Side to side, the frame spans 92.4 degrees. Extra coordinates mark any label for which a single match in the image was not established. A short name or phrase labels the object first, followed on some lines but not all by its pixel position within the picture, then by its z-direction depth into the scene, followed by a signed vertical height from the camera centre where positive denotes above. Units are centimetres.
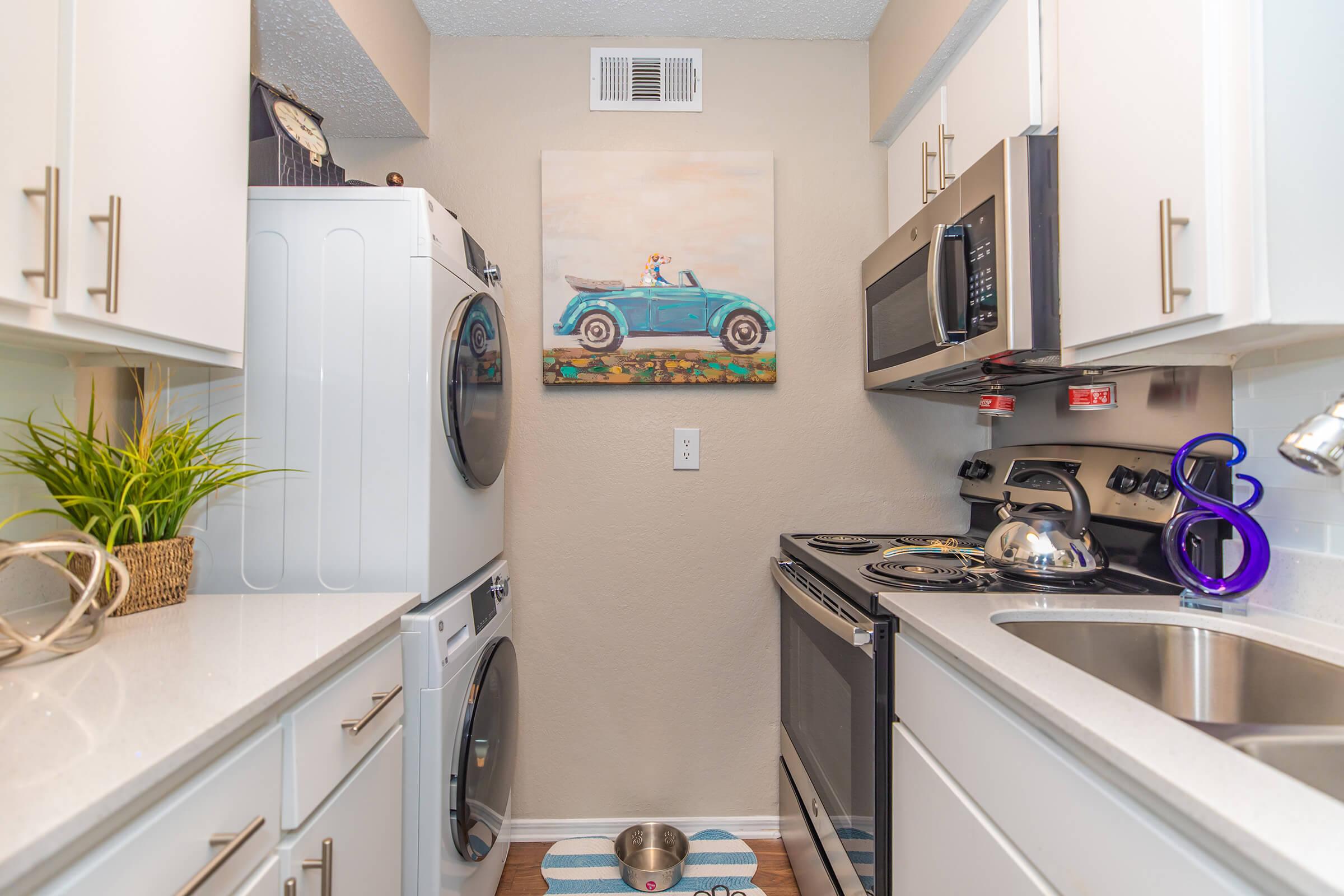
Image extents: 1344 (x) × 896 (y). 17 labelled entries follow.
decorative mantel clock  139 +69
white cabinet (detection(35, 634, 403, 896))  62 -44
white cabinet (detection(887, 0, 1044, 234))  131 +83
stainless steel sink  77 -35
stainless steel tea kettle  133 -19
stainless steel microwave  129 +40
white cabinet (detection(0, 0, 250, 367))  85 +43
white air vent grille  213 +125
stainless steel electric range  125 -34
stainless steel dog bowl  196 -121
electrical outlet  213 +2
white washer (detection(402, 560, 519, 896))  133 -64
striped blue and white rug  184 -123
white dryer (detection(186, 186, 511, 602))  135 +11
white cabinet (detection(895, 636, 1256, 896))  60 -39
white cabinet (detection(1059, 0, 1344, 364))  87 +41
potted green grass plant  112 -6
